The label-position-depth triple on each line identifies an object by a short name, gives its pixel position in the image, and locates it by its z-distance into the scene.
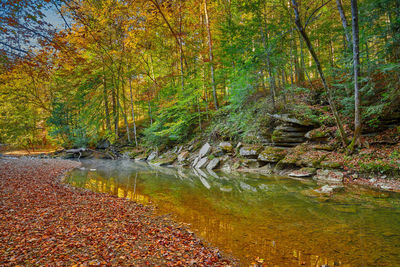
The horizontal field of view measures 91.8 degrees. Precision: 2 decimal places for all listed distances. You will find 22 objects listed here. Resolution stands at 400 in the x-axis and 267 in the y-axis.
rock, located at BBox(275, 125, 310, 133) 11.94
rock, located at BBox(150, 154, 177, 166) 17.69
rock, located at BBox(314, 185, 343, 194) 7.16
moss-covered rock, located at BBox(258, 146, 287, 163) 11.63
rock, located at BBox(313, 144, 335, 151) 10.20
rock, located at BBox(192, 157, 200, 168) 15.68
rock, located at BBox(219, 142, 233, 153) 14.58
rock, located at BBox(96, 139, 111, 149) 27.32
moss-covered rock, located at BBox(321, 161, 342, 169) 9.09
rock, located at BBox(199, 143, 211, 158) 15.68
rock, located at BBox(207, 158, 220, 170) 14.34
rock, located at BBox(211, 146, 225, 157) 15.05
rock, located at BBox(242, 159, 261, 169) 12.45
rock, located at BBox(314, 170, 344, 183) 8.51
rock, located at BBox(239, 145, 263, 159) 12.70
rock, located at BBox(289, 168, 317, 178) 9.62
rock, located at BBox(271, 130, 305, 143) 11.94
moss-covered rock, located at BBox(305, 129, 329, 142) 10.81
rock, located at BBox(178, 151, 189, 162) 17.11
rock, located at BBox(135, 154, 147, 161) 21.59
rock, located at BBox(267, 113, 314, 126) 11.65
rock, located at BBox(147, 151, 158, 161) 20.67
